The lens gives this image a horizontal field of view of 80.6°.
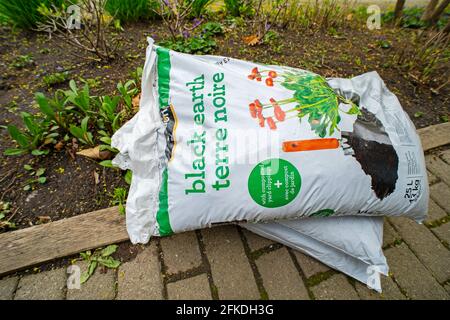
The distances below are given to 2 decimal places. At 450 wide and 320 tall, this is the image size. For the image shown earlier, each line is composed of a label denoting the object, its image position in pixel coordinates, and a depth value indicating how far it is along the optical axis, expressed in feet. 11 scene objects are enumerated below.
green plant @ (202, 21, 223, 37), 6.76
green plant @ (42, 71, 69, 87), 5.14
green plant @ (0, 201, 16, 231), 3.57
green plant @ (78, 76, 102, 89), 5.19
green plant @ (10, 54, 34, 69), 5.58
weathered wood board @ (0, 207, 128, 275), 3.34
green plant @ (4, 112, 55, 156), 3.92
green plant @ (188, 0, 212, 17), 6.77
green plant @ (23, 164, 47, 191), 3.93
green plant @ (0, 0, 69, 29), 5.89
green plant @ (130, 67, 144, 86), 5.09
